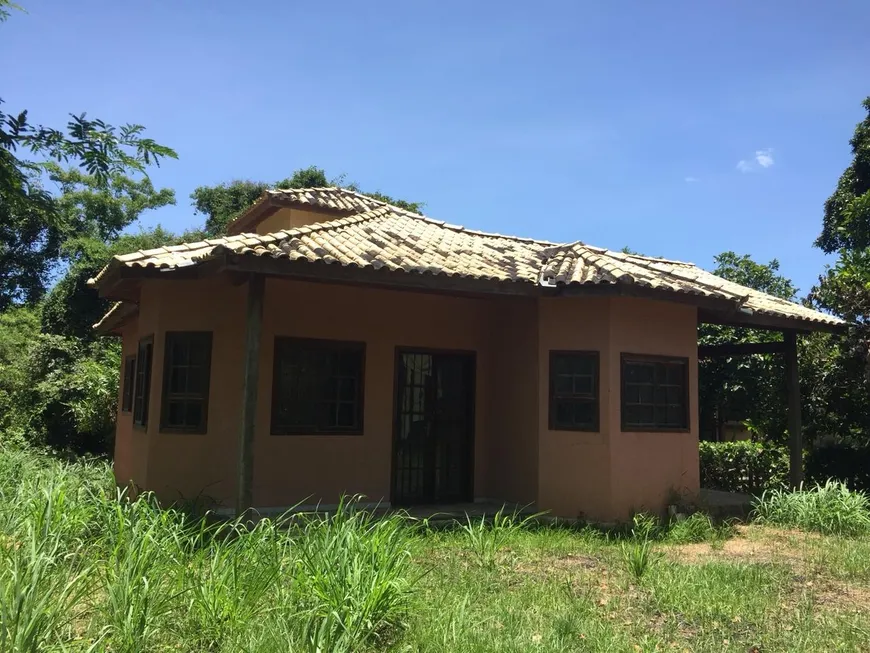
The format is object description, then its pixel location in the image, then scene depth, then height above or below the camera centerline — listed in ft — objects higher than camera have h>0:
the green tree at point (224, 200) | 90.43 +27.07
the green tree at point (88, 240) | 67.00 +18.37
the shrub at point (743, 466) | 39.88 -3.53
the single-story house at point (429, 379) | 27.02 +0.90
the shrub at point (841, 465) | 36.27 -3.01
